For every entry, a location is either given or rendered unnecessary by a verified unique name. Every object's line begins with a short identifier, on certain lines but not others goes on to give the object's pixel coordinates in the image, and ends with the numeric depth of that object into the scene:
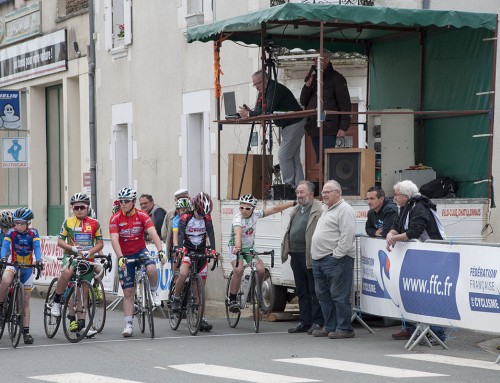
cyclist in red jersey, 16.16
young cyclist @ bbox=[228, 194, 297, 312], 16.89
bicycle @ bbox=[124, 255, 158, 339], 16.09
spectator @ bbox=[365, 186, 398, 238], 15.92
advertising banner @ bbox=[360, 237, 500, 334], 13.44
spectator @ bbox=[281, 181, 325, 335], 16.31
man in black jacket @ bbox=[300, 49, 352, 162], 17.86
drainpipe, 30.56
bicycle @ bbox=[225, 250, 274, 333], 16.61
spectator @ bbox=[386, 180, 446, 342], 14.70
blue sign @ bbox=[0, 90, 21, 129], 32.03
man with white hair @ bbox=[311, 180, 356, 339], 15.55
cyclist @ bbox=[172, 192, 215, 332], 16.78
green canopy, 16.73
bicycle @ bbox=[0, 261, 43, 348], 15.49
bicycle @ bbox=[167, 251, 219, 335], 16.42
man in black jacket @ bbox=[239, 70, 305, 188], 18.78
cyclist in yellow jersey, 16.19
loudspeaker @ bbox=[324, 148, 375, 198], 17.19
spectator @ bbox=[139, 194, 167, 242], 21.73
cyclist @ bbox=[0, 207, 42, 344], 15.79
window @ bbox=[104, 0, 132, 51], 29.86
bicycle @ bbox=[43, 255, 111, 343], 15.88
